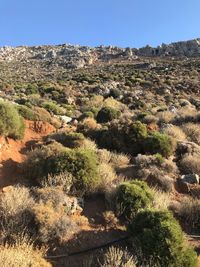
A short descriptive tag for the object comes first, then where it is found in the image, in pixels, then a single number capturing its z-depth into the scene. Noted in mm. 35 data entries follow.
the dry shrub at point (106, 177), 5966
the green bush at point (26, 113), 9110
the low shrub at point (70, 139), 7800
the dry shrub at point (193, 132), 9872
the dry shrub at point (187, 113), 12001
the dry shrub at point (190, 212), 5527
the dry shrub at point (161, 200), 5471
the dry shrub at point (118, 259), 3765
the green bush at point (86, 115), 11596
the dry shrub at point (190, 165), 7526
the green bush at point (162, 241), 4117
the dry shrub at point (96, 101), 15877
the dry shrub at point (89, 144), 7616
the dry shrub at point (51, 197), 4975
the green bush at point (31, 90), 19001
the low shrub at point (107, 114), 11532
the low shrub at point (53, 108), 12106
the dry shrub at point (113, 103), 15513
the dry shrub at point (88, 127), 9299
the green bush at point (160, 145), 8082
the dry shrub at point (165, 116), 11523
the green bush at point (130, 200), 5266
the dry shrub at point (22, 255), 3539
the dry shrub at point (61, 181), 5540
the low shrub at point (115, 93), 18823
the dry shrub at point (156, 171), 6631
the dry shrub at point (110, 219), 5149
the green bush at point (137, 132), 8443
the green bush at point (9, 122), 7367
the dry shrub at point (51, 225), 4462
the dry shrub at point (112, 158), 7235
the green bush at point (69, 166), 5801
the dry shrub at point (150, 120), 10906
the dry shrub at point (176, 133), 9516
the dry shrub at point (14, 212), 4429
